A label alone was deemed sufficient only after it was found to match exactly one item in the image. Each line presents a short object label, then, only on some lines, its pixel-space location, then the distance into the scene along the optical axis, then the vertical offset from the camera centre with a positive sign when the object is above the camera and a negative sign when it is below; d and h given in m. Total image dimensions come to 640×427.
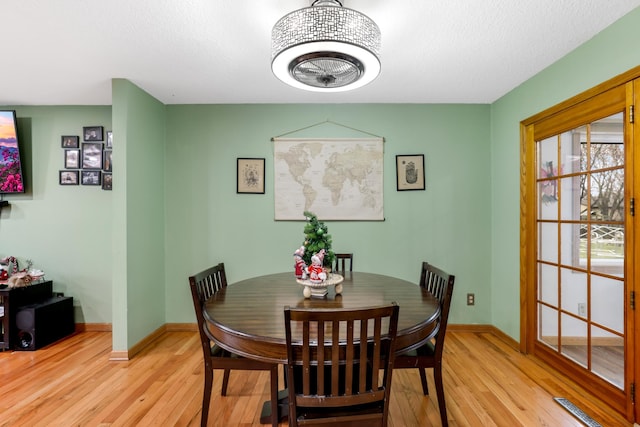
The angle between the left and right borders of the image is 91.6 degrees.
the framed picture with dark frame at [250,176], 3.43 +0.40
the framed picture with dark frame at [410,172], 3.41 +0.43
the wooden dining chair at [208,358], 1.70 -0.82
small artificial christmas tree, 1.98 -0.19
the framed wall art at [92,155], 3.44 +0.63
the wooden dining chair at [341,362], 1.22 -0.62
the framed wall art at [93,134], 3.43 +0.87
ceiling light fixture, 1.54 +0.85
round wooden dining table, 1.38 -0.53
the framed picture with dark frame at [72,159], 3.44 +0.59
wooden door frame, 2.79 -0.11
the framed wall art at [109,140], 3.44 +0.80
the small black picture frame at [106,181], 3.40 +0.34
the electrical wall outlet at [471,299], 3.40 -0.96
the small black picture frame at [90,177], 3.44 +0.39
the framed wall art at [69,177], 3.45 +0.39
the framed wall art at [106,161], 3.43 +0.57
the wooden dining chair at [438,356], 1.75 -0.82
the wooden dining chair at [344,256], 2.76 -0.40
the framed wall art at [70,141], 3.44 +0.79
